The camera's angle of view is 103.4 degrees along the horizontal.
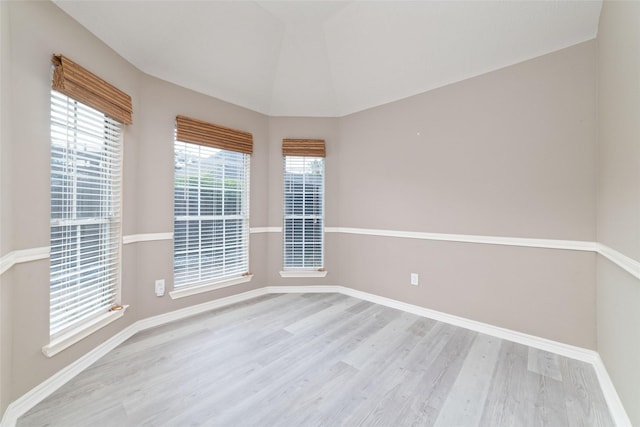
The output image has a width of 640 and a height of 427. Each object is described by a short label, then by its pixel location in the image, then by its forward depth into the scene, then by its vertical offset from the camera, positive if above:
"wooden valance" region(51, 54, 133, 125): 1.58 +0.87
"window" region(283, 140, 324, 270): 3.44 +0.00
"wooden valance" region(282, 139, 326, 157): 3.34 +0.87
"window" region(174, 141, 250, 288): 2.65 -0.01
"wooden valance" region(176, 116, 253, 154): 2.56 +0.86
